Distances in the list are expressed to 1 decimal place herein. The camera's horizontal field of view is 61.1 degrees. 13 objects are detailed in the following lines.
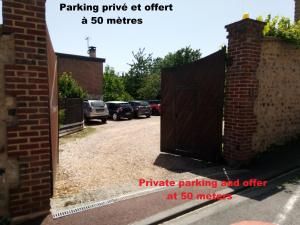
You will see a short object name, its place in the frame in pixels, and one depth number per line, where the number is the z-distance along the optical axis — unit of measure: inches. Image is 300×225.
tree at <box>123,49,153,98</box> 2106.3
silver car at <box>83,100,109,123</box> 689.6
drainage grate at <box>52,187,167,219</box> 158.7
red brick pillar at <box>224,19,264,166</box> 259.1
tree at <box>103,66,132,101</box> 1414.9
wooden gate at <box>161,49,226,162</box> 280.4
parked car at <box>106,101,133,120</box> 798.5
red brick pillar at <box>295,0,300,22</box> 586.3
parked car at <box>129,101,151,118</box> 872.5
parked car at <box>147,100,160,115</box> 1024.0
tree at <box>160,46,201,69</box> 2079.2
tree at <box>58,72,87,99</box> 721.6
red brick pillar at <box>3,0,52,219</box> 141.3
